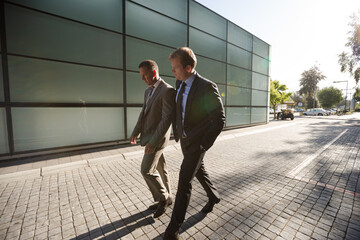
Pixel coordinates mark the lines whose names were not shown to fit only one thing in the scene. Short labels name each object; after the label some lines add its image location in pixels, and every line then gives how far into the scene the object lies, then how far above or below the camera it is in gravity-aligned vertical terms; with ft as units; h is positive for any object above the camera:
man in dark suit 6.23 -0.59
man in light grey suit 7.22 -0.86
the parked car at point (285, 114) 68.82 -3.48
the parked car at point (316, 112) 111.34 -3.92
